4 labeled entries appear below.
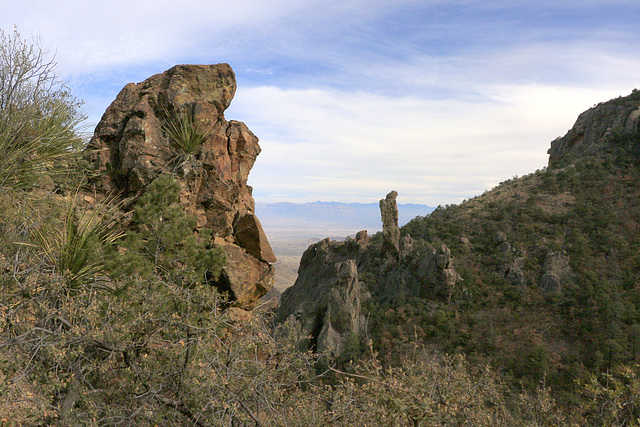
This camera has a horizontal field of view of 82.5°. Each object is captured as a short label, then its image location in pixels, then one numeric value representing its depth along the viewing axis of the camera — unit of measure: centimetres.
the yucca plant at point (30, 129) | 681
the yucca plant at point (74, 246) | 569
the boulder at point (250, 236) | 914
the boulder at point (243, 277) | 838
